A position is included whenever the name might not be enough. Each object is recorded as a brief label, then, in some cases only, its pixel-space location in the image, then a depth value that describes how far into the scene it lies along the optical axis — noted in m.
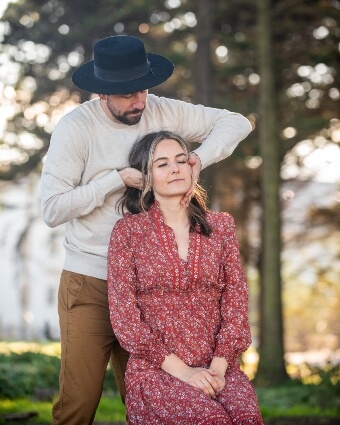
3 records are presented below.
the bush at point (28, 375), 15.15
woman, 6.40
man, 6.94
